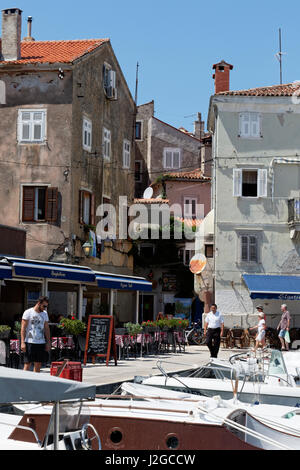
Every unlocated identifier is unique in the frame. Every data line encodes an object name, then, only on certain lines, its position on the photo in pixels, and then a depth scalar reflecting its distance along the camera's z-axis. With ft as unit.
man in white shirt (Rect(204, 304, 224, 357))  71.36
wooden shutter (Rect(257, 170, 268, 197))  130.41
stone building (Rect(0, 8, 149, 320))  112.57
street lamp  112.88
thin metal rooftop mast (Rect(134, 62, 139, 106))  144.78
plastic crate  43.73
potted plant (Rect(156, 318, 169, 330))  94.53
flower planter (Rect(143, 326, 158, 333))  88.99
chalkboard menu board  69.82
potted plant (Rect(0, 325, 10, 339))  62.95
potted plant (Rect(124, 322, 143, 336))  83.61
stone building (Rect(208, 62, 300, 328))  129.70
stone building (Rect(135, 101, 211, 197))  186.60
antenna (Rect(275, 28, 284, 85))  161.99
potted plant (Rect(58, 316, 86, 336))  72.59
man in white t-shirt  50.34
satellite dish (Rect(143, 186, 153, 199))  155.07
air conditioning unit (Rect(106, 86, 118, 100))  127.95
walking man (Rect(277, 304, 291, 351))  99.04
